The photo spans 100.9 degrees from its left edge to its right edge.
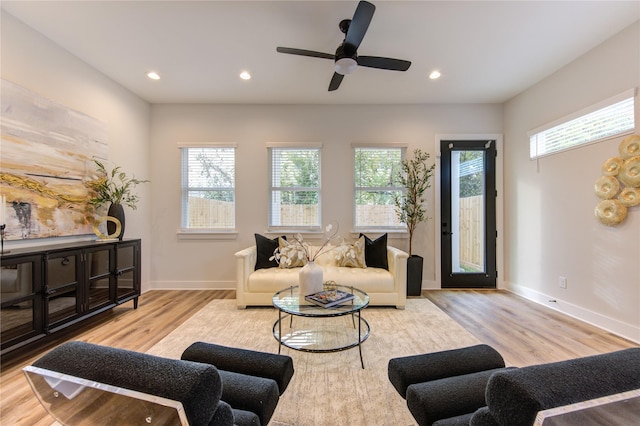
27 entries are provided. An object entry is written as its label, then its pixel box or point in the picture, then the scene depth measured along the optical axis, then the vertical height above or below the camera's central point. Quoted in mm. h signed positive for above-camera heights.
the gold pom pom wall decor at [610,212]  2600 +25
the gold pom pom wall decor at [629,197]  2492 +171
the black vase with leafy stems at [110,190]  3199 +318
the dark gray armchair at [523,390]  653 -458
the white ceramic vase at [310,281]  2402 -598
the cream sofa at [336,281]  3252 -835
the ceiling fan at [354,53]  1955 +1437
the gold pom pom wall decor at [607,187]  2650 +281
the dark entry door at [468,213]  4227 +29
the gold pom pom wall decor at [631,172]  2459 +405
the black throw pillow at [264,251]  3648 -499
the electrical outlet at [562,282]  3208 -827
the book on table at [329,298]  2178 -710
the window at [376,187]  4320 +461
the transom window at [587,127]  2607 +997
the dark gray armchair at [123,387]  661 -453
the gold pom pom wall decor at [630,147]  2477 +649
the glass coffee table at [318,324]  2072 -1120
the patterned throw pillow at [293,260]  3596 -624
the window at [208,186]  4324 +484
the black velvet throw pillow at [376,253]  3646 -528
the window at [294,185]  4328 +498
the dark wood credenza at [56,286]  2031 -641
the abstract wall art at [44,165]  2352 +515
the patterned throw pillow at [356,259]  3598 -598
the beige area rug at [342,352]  1617 -1189
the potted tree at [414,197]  3855 +288
